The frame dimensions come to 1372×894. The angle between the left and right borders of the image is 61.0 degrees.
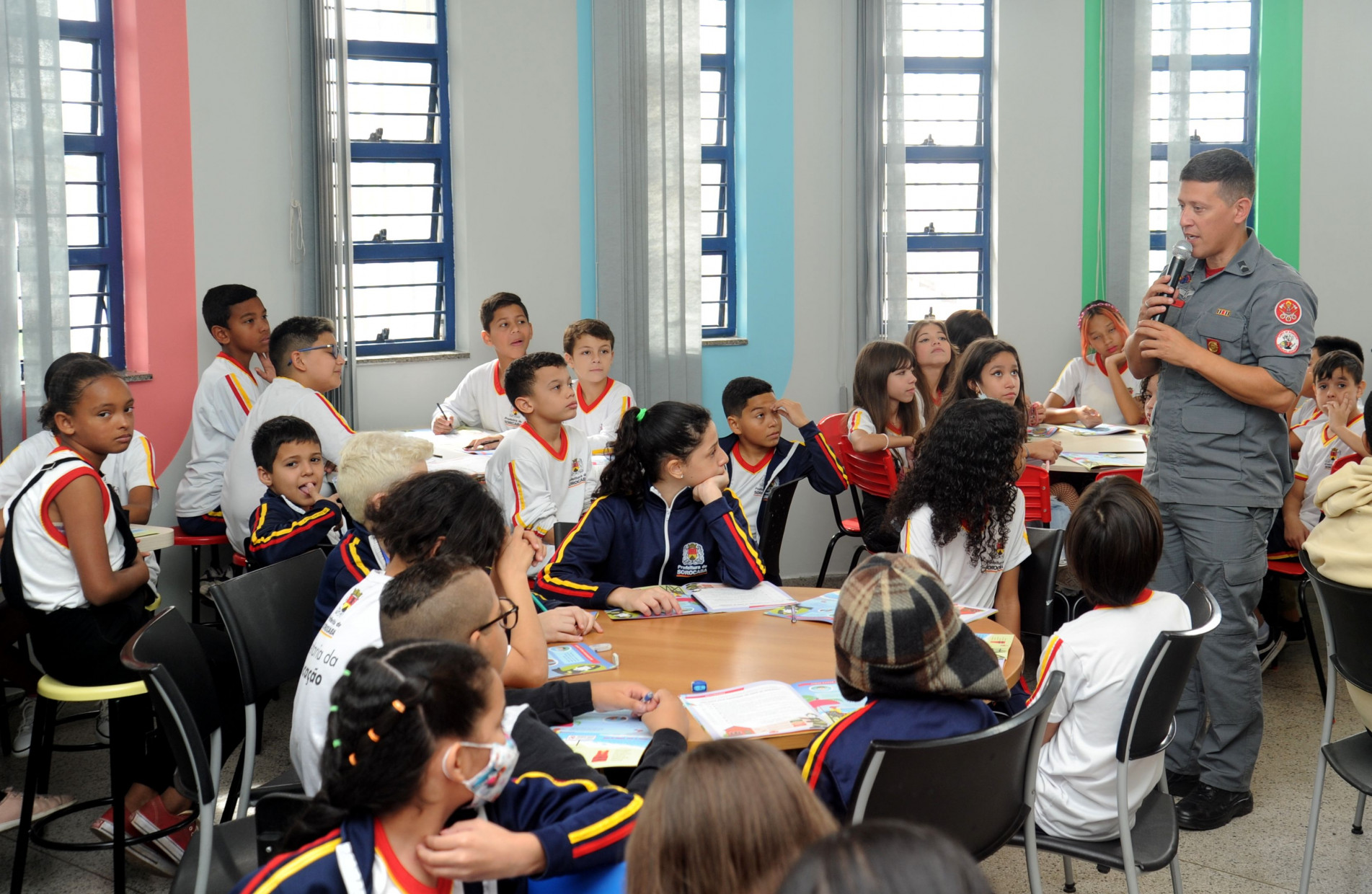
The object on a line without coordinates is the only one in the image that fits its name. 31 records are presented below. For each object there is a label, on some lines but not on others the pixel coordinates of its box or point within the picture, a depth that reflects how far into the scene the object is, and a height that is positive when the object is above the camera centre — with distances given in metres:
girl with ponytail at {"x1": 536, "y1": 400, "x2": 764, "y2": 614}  3.08 -0.55
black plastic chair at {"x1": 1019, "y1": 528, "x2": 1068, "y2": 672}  3.06 -0.72
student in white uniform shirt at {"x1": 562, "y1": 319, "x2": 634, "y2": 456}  5.28 -0.28
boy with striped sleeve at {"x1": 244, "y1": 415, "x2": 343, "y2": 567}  3.60 -0.59
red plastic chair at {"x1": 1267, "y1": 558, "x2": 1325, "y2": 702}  4.16 -0.99
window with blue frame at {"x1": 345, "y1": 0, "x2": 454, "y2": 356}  5.62 +0.68
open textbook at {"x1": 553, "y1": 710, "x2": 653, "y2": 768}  1.91 -0.72
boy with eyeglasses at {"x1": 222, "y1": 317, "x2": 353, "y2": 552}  4.20 -0.32
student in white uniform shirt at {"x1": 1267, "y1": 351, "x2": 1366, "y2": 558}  4.37 -0.44
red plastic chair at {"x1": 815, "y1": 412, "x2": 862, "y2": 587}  4.79 -0.50
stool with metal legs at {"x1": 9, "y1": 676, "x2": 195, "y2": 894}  2.79 -1.07
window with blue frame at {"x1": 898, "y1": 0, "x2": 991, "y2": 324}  6.65 +0.91
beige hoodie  2.44 -0.46
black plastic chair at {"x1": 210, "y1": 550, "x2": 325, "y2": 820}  2.53 -0.71
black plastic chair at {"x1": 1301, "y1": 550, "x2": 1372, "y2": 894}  2.31 -0.68
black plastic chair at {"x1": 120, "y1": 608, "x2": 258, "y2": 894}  2.03 -0.77
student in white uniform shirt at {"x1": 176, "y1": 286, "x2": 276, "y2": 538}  4.57 -0.32
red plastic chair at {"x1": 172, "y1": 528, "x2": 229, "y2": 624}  4.43 -0.88
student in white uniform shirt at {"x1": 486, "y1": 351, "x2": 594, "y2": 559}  4.08 -0.50
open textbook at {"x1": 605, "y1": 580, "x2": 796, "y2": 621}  2.86 -0.71
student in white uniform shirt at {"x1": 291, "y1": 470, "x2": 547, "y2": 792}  2.00 -0.48
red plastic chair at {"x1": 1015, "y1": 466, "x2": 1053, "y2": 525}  4.19 -0.63
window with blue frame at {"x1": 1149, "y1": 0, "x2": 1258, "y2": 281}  6.81 +1.32
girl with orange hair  5.76 -0.31
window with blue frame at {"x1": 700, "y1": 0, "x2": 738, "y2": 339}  6.23 +0.77
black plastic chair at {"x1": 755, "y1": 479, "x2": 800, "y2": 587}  4.23 -0.76
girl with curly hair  3.02 -0.50
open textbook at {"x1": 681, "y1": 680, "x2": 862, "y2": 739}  2.03 -0.71
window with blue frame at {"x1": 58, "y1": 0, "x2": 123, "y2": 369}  4.84 +0.58
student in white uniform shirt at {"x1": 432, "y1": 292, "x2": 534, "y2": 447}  5.30 -0.29
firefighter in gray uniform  3.04 -0.30
